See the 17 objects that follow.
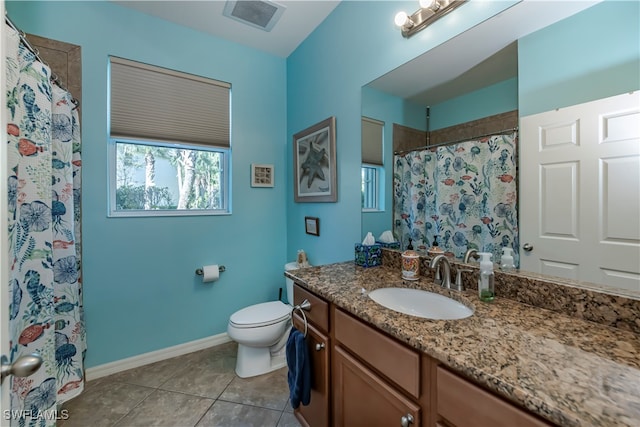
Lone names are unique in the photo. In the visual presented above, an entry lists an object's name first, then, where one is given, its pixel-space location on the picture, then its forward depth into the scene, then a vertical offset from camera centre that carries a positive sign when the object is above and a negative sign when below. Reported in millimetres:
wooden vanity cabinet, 610 -529
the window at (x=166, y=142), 1927 +553
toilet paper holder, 2182 -494
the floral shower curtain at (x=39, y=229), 981 -71
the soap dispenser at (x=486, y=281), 1013 -274
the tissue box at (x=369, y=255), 1556 -260
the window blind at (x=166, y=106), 1903 +842
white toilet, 1764 -851
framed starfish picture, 1924 +390
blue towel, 1224 -768
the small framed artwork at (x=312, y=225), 2130 -111
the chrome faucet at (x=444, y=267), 1156 -250
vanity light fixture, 1209 +959
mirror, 1062 +667
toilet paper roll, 2158 -505
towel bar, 1282 -486
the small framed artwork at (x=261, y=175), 2416 +343
